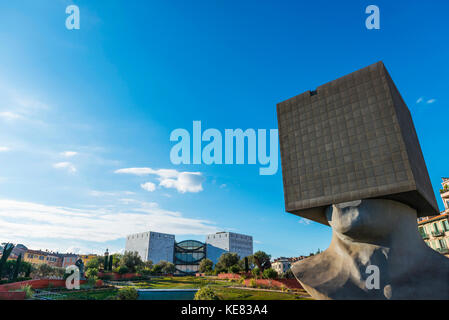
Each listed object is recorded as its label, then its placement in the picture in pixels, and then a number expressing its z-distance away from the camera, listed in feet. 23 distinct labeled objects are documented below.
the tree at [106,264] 181.11
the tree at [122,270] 176.55
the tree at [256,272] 158.05
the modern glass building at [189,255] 376.76
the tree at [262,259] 195.93
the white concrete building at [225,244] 374.43
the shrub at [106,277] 159.74
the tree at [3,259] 124.26
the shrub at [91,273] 145.79
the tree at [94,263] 180.86
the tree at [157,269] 235.32
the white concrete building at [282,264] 348.14
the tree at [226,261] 220.02
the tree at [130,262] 197.36
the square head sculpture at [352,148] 64.59
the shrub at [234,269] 185.68
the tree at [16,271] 125.49
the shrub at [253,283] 141.06
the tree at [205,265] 265.15
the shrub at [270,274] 138.51
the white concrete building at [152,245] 350.23
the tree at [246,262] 191.06
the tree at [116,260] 223.73
